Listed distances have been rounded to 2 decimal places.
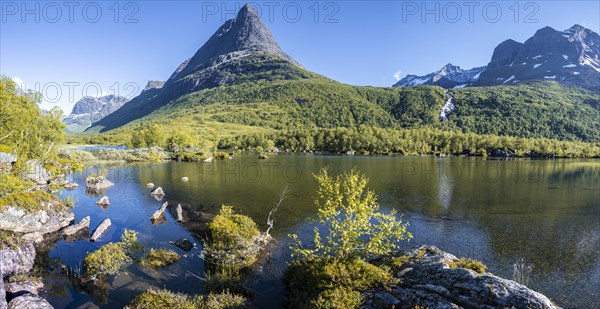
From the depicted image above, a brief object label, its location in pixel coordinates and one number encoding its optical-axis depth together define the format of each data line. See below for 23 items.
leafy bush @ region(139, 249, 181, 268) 26.52
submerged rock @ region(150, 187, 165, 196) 55.72
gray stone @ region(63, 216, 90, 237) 33.88
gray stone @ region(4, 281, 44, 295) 20.02
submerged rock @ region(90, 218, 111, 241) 32.94
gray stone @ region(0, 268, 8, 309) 16.59
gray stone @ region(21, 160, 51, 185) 39.91
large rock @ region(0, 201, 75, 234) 31.06
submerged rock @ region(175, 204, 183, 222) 41.08
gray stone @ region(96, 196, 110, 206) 48.10
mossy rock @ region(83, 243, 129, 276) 24.77
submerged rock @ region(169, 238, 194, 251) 31.08
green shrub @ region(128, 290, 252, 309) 18.48
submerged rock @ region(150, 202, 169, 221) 40.75
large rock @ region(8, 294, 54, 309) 17.65
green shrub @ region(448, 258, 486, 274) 20.33
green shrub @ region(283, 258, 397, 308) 18.08
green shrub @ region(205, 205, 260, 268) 27.43
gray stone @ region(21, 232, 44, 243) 30.88
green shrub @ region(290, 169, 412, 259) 21.47
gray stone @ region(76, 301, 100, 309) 20.12
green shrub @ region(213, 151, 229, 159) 141.25
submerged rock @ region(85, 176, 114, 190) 60.97
